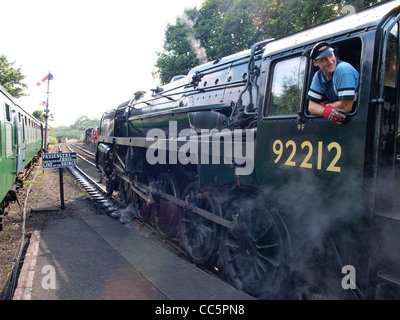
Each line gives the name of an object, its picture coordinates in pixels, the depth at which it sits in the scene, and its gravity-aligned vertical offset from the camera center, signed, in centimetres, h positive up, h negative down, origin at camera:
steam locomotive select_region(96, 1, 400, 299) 233 -28
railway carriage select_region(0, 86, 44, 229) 647 -24
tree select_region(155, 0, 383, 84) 1271 +603
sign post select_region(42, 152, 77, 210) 796 -67
